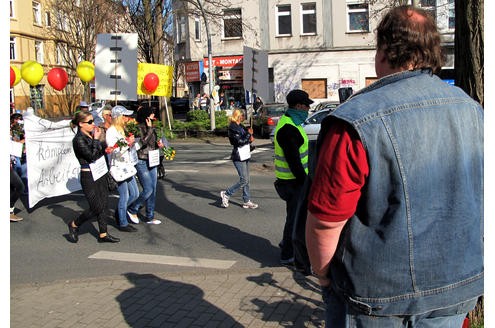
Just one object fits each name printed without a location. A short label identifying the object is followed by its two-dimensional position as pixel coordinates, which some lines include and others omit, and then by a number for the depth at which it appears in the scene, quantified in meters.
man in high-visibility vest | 5.60
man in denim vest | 1.85
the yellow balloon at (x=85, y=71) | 13.68
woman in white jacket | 7.48
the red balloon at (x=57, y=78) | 13.89
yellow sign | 19.19
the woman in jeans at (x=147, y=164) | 7.81
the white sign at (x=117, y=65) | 10.98
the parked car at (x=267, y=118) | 22.89
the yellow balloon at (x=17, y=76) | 13.74
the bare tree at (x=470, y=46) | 3.46
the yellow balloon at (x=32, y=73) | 14.32
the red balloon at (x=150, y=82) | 18.42
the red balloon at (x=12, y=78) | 12.60
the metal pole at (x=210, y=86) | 24.02
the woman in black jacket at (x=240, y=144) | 8.79
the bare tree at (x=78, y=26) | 35.88
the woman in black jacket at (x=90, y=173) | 6.99
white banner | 9.14
